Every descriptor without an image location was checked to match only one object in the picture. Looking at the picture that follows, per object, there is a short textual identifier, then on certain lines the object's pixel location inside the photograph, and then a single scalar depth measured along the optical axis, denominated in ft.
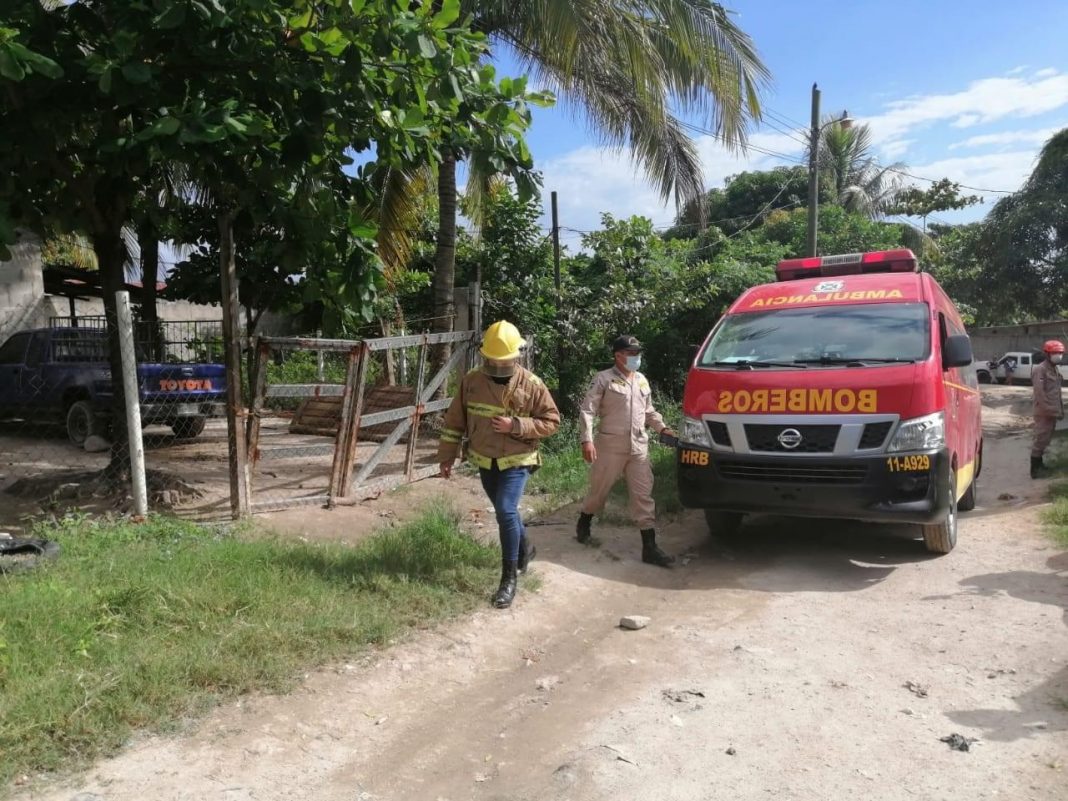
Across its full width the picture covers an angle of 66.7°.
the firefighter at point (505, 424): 16.03
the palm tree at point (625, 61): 29.63
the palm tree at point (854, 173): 93.91
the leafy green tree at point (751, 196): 111.04
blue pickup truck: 32.50
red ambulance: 17.69
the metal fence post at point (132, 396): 18.84
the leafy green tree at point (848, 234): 66.90
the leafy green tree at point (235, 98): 16.12
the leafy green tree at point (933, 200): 110.83
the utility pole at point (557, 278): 37.95
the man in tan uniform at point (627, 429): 19.71
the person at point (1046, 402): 29.73
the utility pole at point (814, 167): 53.93
